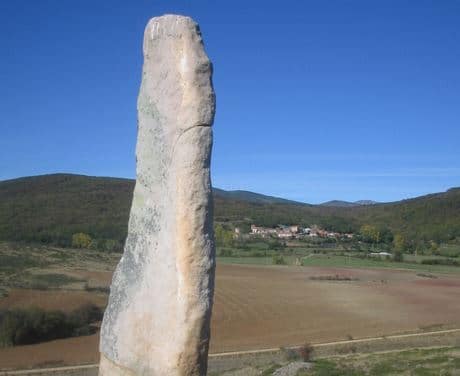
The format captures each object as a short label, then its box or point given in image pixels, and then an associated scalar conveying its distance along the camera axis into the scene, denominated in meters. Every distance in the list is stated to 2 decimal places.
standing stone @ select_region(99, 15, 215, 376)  5.91
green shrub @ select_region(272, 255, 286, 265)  64.14
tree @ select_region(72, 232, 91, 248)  62.91
